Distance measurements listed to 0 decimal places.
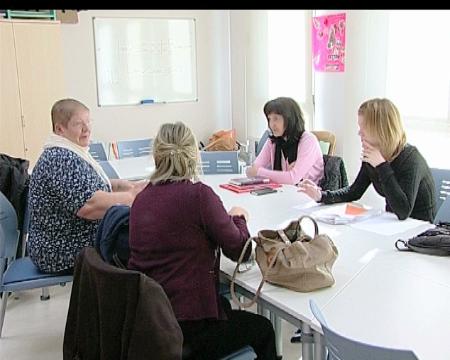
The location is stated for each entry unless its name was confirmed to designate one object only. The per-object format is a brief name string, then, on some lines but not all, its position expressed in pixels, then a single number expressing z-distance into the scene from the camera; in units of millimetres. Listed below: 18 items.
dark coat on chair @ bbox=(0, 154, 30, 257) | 3213
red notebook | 3178
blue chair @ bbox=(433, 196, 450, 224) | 2453
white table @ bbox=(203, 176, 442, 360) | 1461
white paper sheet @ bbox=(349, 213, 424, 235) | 2356
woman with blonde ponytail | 1823
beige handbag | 1740
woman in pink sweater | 3352
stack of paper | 2502
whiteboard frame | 5324
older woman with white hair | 2496
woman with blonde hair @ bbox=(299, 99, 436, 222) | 2471
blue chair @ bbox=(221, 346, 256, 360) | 1822
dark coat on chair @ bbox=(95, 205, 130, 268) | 2021
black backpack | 2029
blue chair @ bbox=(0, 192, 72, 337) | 2527
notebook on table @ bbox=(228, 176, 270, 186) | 3291
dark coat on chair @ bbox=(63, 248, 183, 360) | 1608
